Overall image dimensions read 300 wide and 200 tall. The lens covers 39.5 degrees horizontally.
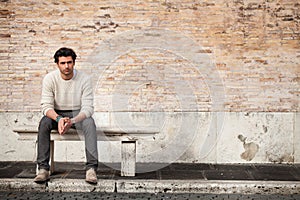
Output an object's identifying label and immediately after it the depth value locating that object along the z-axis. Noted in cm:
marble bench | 532
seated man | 510
